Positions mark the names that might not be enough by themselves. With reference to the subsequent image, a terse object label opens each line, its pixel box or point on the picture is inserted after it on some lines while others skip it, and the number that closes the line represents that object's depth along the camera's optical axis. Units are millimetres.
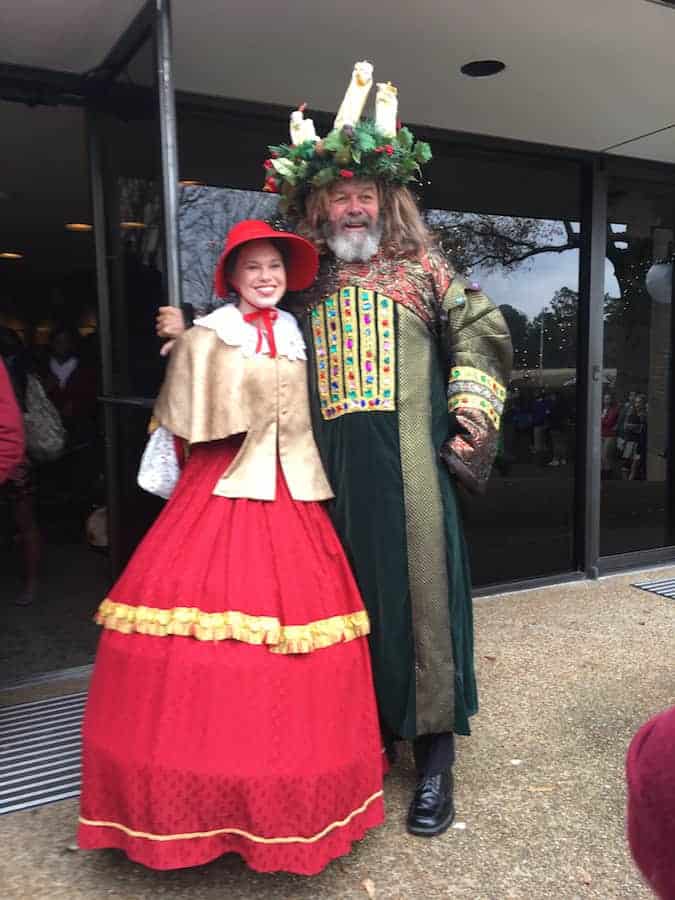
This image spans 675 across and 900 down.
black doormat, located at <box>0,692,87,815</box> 2812
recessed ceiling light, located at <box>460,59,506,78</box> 3627
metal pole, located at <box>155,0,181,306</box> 2662
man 2541
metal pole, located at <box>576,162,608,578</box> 5121
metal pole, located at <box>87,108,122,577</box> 3699
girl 2068
